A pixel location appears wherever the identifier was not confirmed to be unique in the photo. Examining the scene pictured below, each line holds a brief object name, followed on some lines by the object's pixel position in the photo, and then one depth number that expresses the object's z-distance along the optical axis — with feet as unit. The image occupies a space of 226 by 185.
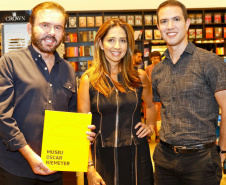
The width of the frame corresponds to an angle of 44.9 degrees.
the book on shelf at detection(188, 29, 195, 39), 28.22
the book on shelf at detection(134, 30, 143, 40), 26.41
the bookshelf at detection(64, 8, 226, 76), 27.84
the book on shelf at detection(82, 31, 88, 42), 27.96
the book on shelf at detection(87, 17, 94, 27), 27.78
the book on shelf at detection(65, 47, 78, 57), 28.04
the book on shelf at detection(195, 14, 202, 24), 28.22
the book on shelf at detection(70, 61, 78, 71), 27.91
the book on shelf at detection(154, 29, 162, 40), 28.35
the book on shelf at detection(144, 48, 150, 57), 28.73
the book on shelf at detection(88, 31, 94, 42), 27.96
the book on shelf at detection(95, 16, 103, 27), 27.76
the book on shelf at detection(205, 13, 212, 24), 28.27
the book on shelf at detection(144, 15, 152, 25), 28.17
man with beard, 5.08
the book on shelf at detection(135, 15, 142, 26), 28.12
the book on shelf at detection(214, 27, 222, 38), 28.32
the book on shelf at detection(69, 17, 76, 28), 27.69
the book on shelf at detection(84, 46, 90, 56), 28.25
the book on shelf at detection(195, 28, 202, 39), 28.22
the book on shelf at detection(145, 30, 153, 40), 28.29
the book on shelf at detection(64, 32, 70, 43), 27.58
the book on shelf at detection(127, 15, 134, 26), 27.99
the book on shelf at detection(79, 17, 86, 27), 27.78
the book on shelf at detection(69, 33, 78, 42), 27.76
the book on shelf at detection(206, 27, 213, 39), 28.27
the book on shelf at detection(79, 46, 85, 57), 28.14
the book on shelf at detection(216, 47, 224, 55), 28.43
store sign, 10.72
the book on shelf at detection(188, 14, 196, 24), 28.14
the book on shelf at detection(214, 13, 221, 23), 28.30
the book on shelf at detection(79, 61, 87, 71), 28.27
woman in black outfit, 6.50
